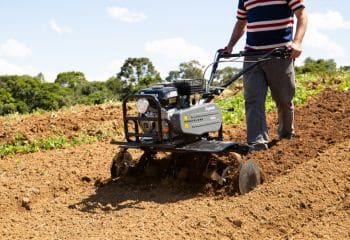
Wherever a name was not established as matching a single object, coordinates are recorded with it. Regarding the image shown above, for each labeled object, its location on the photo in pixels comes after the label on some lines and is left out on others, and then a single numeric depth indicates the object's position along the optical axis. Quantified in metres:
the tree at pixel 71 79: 29.27
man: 5.73
